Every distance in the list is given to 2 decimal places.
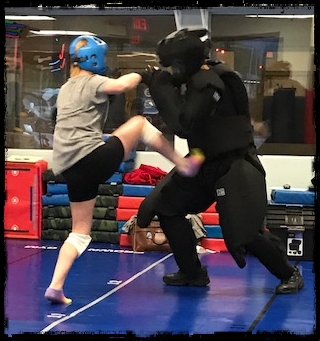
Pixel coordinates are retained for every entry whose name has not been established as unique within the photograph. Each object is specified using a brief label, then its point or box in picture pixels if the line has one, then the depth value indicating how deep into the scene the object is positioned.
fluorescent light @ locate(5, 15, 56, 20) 7.98
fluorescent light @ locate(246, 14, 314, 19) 7.41
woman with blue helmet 4.26
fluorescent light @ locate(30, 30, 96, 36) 7.96
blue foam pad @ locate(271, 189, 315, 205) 6.55
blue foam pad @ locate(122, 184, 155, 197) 6.95
